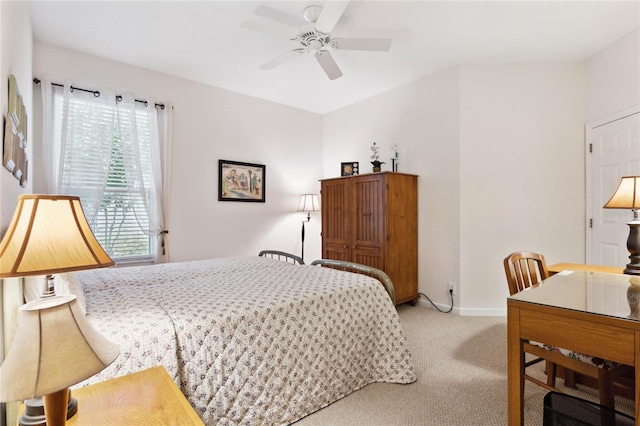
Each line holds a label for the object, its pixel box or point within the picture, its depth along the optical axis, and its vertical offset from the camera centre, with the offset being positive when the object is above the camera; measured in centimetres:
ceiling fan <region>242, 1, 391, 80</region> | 224 +139
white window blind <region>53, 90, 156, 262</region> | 302 +48
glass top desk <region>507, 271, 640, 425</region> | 120 -46
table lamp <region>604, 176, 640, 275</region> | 197 +4
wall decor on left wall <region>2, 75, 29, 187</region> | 138 +38
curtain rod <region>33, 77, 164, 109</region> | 286 +121
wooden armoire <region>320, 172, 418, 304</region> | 362 -15
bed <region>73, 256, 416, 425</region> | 138 -62
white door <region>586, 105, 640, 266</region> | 291 +37
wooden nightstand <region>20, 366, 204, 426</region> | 90 -59
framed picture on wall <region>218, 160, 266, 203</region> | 406 +42
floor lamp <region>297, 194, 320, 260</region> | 471 +14
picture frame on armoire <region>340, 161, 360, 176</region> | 447 +63
